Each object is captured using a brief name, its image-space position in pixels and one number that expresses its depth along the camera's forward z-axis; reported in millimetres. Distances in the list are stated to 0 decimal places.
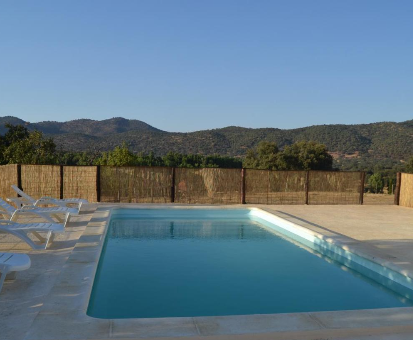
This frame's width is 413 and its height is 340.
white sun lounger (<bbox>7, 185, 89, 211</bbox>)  8953
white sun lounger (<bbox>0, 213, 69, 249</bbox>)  5646
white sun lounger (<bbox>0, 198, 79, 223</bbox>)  7270
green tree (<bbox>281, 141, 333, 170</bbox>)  28781
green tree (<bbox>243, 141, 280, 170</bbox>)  28828
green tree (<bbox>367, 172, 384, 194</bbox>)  24281
